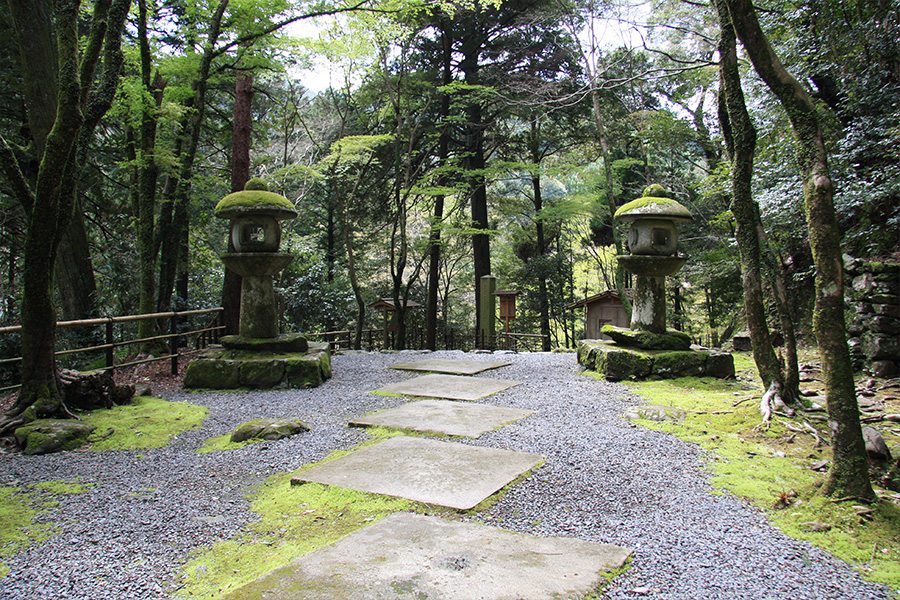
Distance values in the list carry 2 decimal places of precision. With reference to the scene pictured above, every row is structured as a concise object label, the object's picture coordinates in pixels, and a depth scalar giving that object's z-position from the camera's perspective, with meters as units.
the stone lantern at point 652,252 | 6.59
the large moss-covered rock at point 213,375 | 6.04
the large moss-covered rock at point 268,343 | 6.35
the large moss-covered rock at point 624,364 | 6.27
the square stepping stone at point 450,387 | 5.59
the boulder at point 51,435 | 3.67
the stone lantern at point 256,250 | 6.24
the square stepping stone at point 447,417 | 4.12
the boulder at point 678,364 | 6.24
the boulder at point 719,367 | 6.29
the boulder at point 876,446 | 2.87
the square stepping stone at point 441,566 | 1.74
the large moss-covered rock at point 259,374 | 6.02
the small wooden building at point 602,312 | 13.54
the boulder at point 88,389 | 4.64
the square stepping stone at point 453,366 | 7.23
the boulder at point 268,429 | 3.93
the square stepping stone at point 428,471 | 2.72
